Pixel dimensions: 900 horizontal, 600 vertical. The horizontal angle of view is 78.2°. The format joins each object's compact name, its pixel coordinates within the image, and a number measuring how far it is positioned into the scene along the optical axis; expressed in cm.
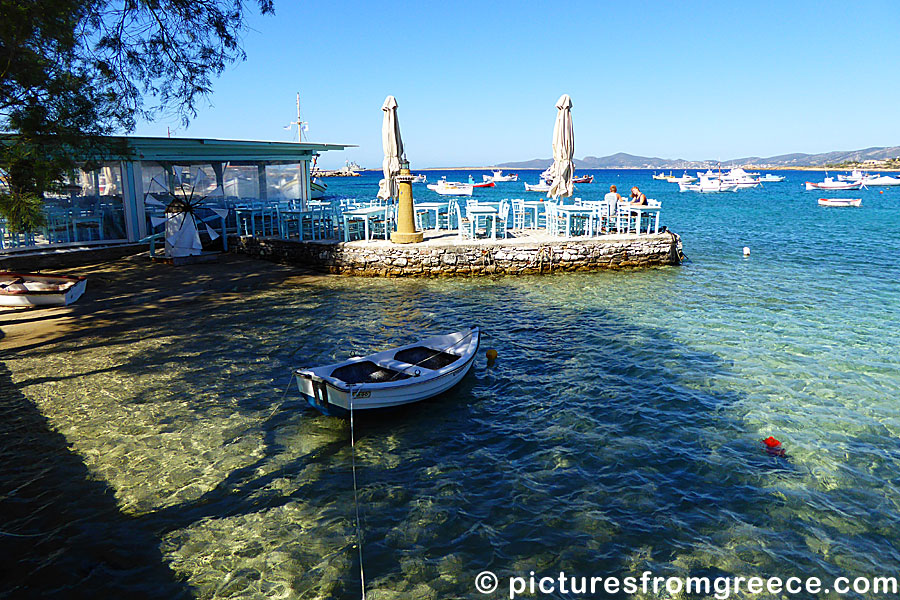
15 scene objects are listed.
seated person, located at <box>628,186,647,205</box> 1891
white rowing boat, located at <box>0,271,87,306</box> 1158
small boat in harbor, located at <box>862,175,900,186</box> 7944
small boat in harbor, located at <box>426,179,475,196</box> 6624
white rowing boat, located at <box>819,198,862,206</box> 4353
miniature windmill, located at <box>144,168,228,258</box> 1633
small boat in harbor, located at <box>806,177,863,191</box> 6772
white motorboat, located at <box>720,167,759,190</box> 8288
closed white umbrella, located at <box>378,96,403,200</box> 1764
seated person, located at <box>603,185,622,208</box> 1805
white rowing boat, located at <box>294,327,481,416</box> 646
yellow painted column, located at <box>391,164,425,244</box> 1616
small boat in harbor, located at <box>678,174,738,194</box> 7512
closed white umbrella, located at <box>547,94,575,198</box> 1816
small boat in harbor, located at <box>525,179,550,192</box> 7379
